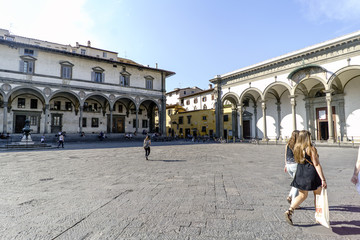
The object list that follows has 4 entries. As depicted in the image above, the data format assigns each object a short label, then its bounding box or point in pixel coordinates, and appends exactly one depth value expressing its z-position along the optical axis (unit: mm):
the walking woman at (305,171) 2764
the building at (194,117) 33844
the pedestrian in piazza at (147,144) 9156
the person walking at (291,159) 3210
